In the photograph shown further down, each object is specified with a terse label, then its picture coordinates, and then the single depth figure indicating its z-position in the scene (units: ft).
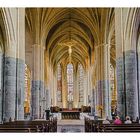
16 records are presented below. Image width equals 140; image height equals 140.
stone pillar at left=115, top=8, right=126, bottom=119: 30.77
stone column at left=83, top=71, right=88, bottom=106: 85.84
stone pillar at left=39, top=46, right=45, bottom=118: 51.63
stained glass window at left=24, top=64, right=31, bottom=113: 64.25
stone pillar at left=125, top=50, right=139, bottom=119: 29.45
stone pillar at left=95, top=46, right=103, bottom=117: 51.73
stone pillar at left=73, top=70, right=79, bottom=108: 92.42
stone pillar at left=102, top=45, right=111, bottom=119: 50.43
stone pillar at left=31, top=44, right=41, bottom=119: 49.29
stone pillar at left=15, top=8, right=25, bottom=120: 31.52
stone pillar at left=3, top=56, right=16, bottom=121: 30.01
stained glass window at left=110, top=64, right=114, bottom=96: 83.11
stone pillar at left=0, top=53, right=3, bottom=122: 30.34
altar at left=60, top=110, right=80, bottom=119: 64.66
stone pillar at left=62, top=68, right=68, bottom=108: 93.26
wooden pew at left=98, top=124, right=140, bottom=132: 17.03
